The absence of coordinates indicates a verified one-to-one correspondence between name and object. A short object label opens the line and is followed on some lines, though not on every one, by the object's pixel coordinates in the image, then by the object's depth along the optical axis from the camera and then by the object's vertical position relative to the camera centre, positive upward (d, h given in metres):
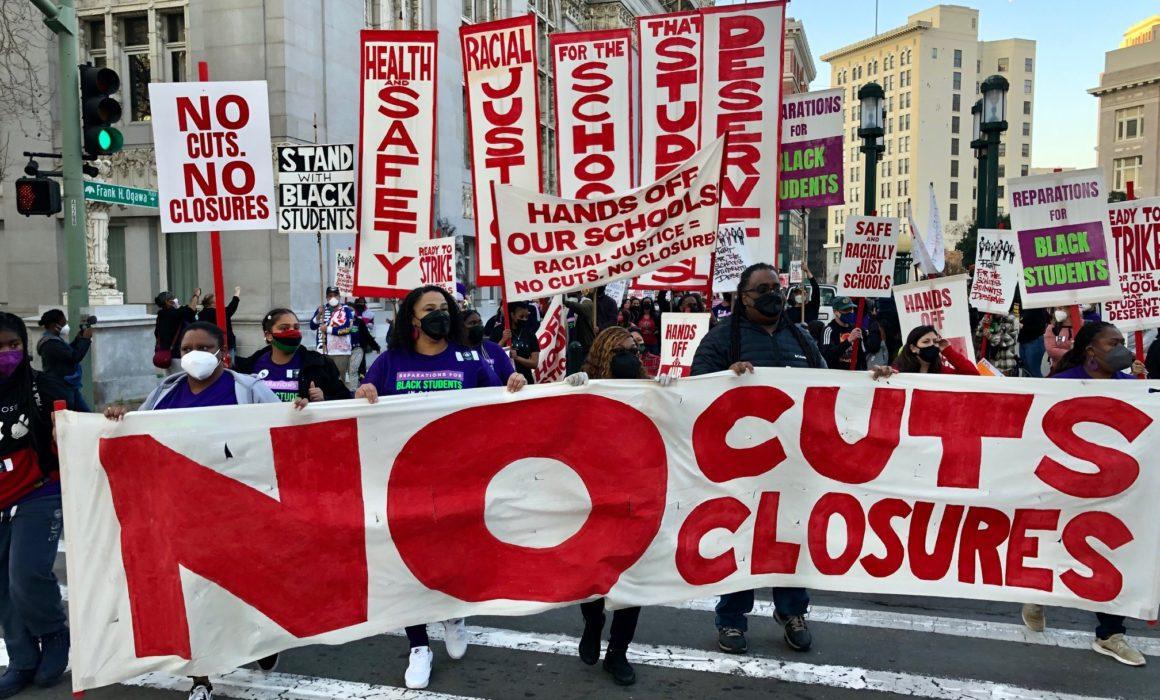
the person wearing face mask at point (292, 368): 5.14 -0.44
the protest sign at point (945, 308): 7.76 -0.17
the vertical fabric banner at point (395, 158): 7.93 +1.19
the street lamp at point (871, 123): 15.23 +2.83
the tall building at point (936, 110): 121.06 +24.57
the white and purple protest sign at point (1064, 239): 6.71 +0.37
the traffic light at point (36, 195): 9.74 +1.06
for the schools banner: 8.71 +1.71
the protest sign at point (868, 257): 10.72 +0.38
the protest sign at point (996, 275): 9.52 +0.14
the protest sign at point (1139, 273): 7.06 +0.11
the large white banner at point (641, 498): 4.16 -1.02
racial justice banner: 8.36 +1.73
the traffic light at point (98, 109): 9.82 +2.01
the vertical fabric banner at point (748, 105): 8.10 +1.71
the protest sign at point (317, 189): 8.74 +1.01
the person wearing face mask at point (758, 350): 4.70 -0.33
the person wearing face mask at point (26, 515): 4.12 -1.02
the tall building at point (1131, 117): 83.62 +16.35
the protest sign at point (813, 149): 9.21 +1.46
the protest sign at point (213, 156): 6.56 +1.00
